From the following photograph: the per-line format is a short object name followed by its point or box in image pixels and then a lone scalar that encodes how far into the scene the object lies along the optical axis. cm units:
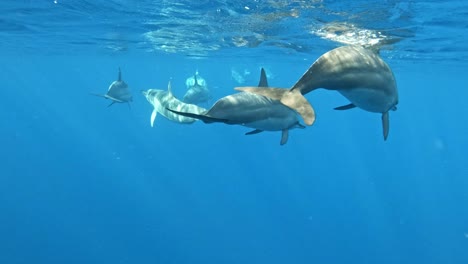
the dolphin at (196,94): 1600
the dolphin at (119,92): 1419
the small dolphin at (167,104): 966
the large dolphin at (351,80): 397
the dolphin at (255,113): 470
